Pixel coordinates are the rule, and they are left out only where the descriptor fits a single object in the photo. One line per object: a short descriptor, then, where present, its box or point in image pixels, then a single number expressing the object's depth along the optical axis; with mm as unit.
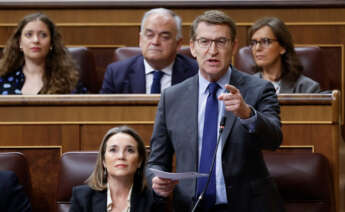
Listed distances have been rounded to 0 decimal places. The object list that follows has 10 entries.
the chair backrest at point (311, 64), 13613
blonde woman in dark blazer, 12242
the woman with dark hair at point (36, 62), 13367
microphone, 11914
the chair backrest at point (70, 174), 12415
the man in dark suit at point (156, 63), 13256
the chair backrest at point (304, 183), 12398
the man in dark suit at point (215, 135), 12080
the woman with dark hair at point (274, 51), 13476
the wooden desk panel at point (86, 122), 12612
